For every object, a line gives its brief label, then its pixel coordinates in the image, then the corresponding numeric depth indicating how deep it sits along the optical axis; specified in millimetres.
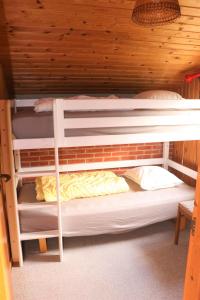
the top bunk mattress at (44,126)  2115
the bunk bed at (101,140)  2115
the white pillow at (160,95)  2404
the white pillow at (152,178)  3018
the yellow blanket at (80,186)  2688
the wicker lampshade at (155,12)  1364
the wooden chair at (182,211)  2544
